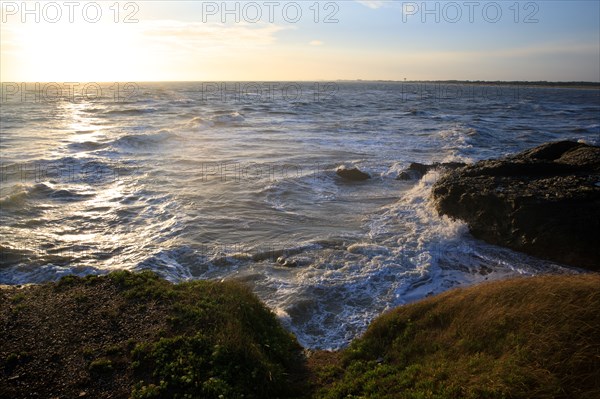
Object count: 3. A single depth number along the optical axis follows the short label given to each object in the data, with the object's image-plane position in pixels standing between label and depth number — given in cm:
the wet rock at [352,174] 2227
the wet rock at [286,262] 1202
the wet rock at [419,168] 2250
